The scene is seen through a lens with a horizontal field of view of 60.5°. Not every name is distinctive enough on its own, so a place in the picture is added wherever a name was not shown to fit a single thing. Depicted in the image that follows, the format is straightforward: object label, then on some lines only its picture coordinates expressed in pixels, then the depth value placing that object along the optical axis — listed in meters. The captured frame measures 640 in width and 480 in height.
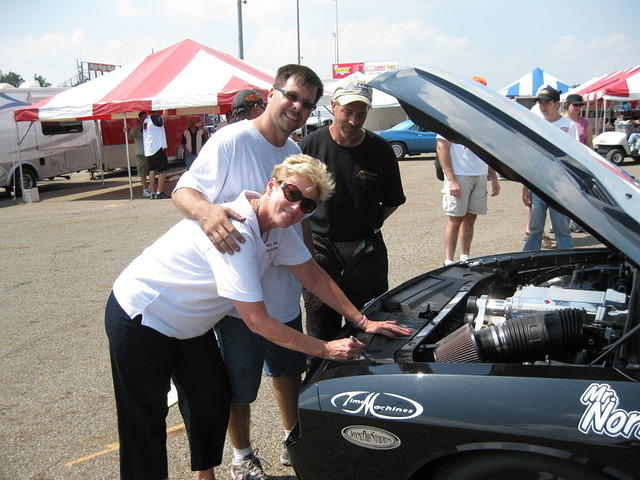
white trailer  12.55
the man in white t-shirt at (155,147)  11.84
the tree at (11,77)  96.47
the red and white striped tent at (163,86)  10.91
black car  1.59
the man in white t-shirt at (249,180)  2.33
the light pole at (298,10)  38.91
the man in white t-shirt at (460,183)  5.13
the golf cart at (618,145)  15.26
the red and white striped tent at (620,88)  14.80
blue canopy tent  24.03
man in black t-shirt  3.03
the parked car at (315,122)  23.81
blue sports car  18.08
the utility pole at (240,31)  22.47
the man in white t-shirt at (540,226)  5.16
